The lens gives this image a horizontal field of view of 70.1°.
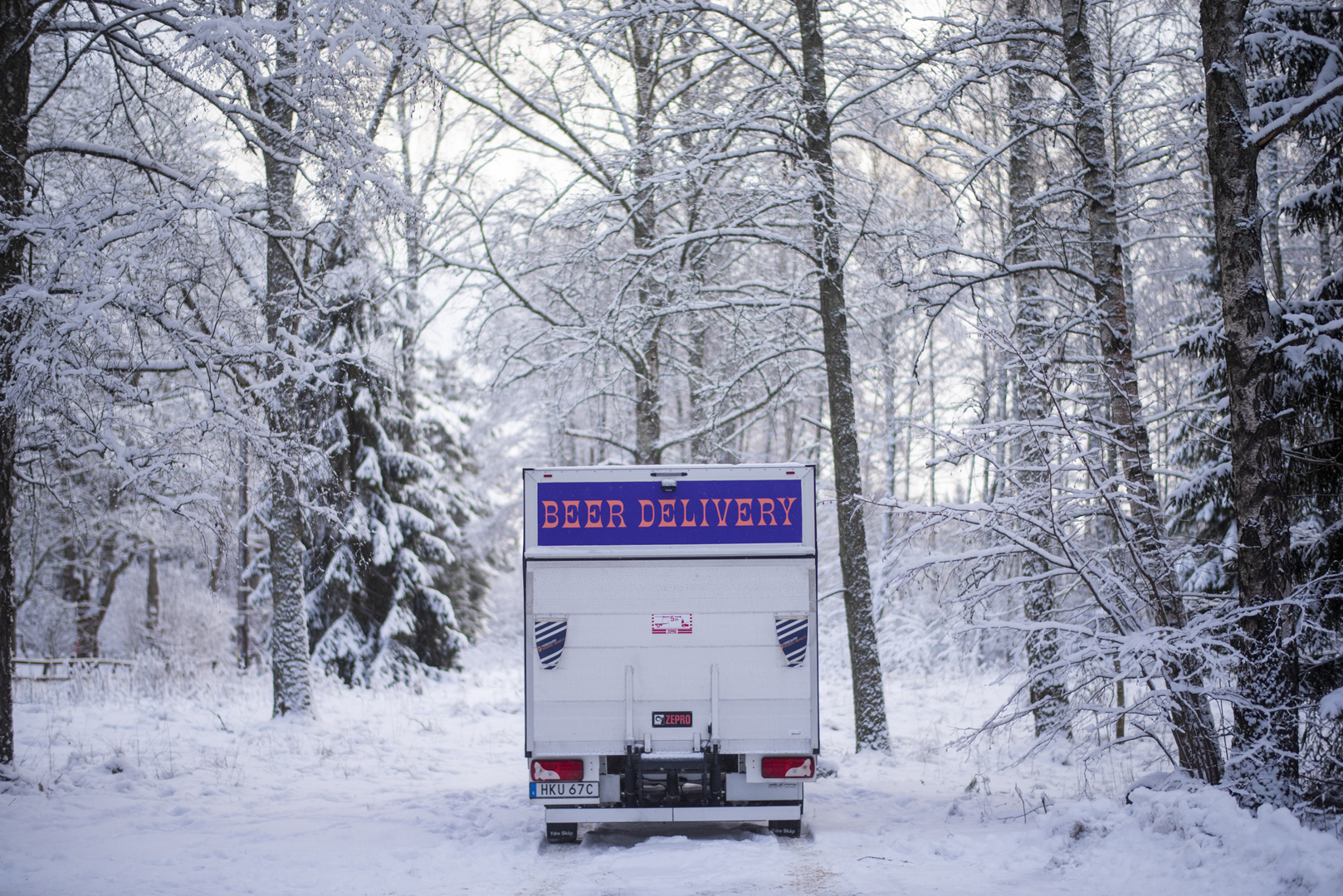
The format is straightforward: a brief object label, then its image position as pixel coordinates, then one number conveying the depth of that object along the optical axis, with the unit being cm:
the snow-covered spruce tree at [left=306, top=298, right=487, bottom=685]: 2028
